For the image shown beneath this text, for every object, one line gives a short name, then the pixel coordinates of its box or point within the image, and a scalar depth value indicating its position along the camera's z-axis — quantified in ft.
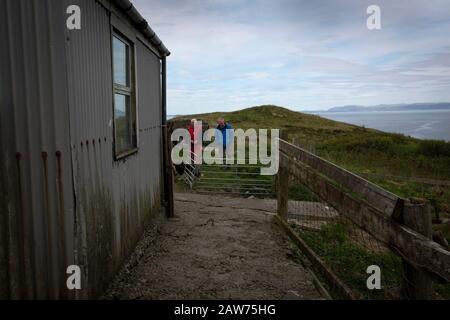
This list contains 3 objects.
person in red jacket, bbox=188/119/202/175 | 43.86
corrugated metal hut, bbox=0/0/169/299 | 9.68
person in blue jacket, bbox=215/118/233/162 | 48.67
